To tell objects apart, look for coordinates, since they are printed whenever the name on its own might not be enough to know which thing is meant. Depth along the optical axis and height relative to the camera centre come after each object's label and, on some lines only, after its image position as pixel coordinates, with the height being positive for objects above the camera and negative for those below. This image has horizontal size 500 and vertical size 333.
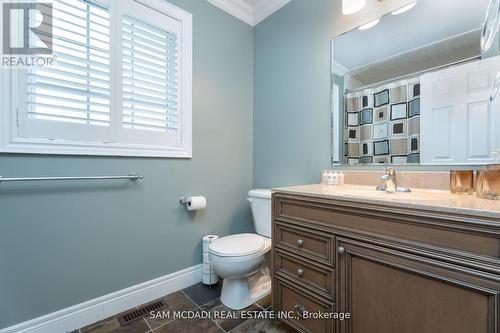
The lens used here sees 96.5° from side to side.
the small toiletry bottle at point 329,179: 1.56 -0.09
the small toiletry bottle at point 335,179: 1.55 -0.09
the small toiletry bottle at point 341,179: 1.55 -0.09
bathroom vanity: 0.71 -0.38
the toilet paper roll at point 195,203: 1.78 -0.30
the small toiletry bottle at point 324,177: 1.60 -0.09
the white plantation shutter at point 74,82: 1.26 +0.50
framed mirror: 1.12 +0.46
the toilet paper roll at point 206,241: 1.87 -0.63
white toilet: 1.46 -0.62
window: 1.25 +0.52
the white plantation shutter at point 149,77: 1.56 +0.66
